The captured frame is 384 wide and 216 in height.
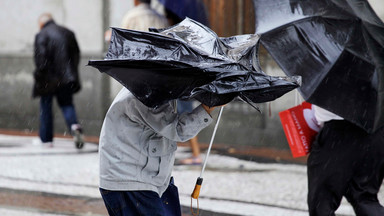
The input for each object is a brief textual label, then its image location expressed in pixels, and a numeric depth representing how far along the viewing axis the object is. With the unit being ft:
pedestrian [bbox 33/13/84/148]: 61.93
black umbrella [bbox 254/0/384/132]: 25.94
